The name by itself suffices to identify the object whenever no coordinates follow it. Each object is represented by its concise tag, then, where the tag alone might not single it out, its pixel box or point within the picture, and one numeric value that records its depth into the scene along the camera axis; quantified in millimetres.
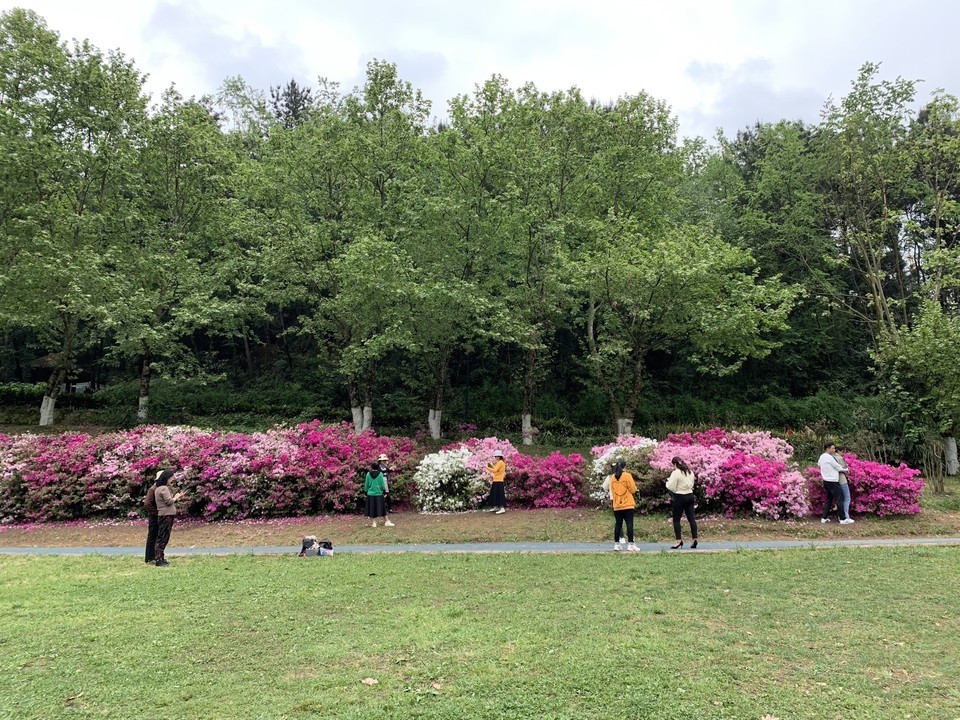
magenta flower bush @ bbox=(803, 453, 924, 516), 12117
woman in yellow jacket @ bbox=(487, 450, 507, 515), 13047
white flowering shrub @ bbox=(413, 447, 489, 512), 13523
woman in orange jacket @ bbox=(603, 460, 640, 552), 9844
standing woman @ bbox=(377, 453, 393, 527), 12222
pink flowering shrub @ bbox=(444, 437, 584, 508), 13414
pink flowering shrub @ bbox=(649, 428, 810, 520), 12047
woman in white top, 9945
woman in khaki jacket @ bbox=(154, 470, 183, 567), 9406
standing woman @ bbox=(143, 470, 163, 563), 9539
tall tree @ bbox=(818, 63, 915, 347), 22188
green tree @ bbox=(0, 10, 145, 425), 19609
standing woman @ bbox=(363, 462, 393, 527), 12203
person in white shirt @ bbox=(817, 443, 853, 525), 11734
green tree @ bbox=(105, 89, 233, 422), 20422
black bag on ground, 10062
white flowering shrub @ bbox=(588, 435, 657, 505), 13078
